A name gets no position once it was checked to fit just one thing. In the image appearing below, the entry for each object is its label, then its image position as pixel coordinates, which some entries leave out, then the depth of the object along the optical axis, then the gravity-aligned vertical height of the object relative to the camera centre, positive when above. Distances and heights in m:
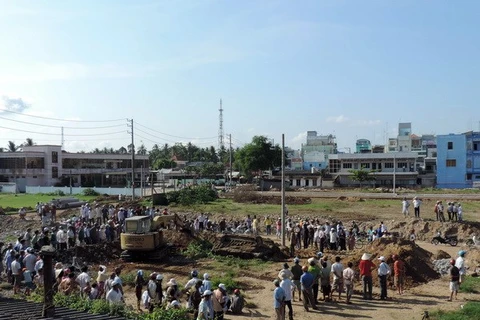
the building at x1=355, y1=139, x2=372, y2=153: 112.26 +4.13
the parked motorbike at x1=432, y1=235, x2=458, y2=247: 32.50 -5.24
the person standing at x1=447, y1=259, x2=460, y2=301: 18.39 -4.47
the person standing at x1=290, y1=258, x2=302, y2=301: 18.36 -4.15
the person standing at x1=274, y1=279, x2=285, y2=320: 15.51 -4.38
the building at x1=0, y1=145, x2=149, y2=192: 80.00 -0.63
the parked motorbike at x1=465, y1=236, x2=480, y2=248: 31.31 -5.28
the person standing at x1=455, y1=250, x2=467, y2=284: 19.75 -4.14
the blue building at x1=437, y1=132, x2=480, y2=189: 72.75 +0.40
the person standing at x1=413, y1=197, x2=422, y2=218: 38.18 -3.51
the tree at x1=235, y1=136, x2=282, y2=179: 86.31 +1.49
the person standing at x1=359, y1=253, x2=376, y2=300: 18.86 -4.34
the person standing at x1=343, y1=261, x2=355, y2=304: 18.67 -4.47
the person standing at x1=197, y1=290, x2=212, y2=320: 13.23 -3.93
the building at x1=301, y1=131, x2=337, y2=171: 100.94 +3.03
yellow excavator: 25.88 -4.09
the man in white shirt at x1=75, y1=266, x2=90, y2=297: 17.03 -4.03
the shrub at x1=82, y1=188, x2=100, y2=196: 65.88 -3.72
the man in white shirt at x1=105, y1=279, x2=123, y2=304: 14.82 -3.97
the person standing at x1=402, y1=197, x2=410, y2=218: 39.06 -3.54
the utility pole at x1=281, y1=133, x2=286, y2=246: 28.38 -1.54
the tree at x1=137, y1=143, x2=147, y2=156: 143.70 +4.36
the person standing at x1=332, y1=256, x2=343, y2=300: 19.05 -4.42
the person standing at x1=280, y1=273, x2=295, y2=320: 15.91 -4.12
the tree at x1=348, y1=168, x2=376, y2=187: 76.75 -1.99
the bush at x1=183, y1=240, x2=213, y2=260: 28.59 -5.17
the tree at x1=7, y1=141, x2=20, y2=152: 116.88 +4.66
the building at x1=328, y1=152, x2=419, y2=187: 79.00 -0.77
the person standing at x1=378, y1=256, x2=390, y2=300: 18.84 -4.38
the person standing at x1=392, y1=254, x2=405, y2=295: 20.19 -4.64
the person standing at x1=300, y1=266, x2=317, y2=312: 17.34 -4.49
